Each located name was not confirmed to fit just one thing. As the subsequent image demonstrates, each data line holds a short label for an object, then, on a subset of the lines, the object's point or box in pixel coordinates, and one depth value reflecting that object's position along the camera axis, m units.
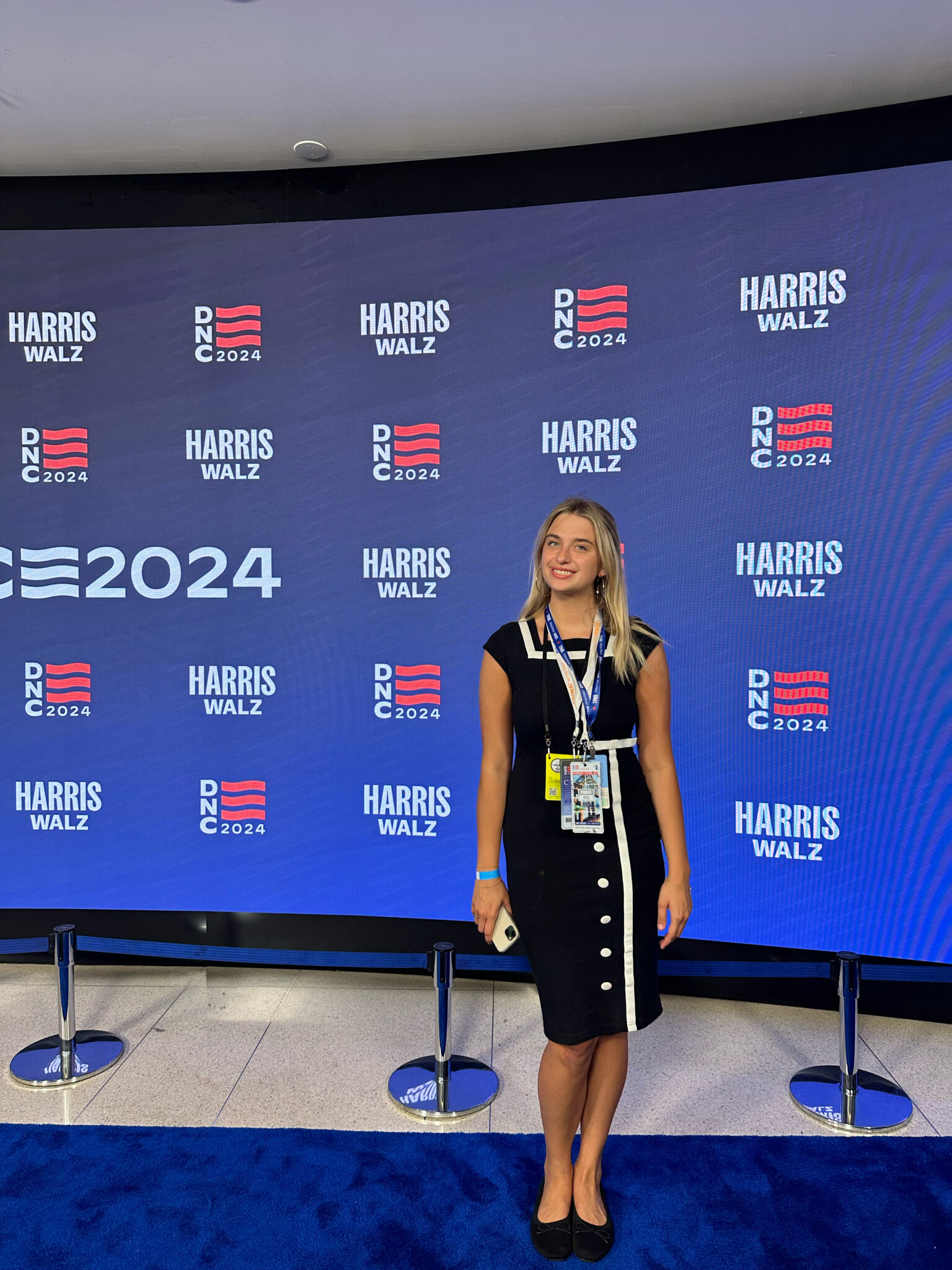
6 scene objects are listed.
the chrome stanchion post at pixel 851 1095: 2.28
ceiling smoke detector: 2.88
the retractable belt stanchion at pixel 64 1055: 2.50
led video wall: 2.74
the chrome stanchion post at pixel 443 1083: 2.33
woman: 1.74
